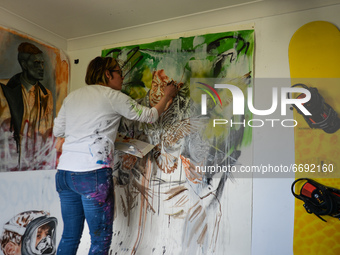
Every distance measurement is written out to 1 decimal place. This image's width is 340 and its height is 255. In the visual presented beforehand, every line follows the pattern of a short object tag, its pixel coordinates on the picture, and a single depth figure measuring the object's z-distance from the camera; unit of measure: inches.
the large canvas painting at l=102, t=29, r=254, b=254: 67.4
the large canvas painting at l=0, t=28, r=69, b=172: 73.2
